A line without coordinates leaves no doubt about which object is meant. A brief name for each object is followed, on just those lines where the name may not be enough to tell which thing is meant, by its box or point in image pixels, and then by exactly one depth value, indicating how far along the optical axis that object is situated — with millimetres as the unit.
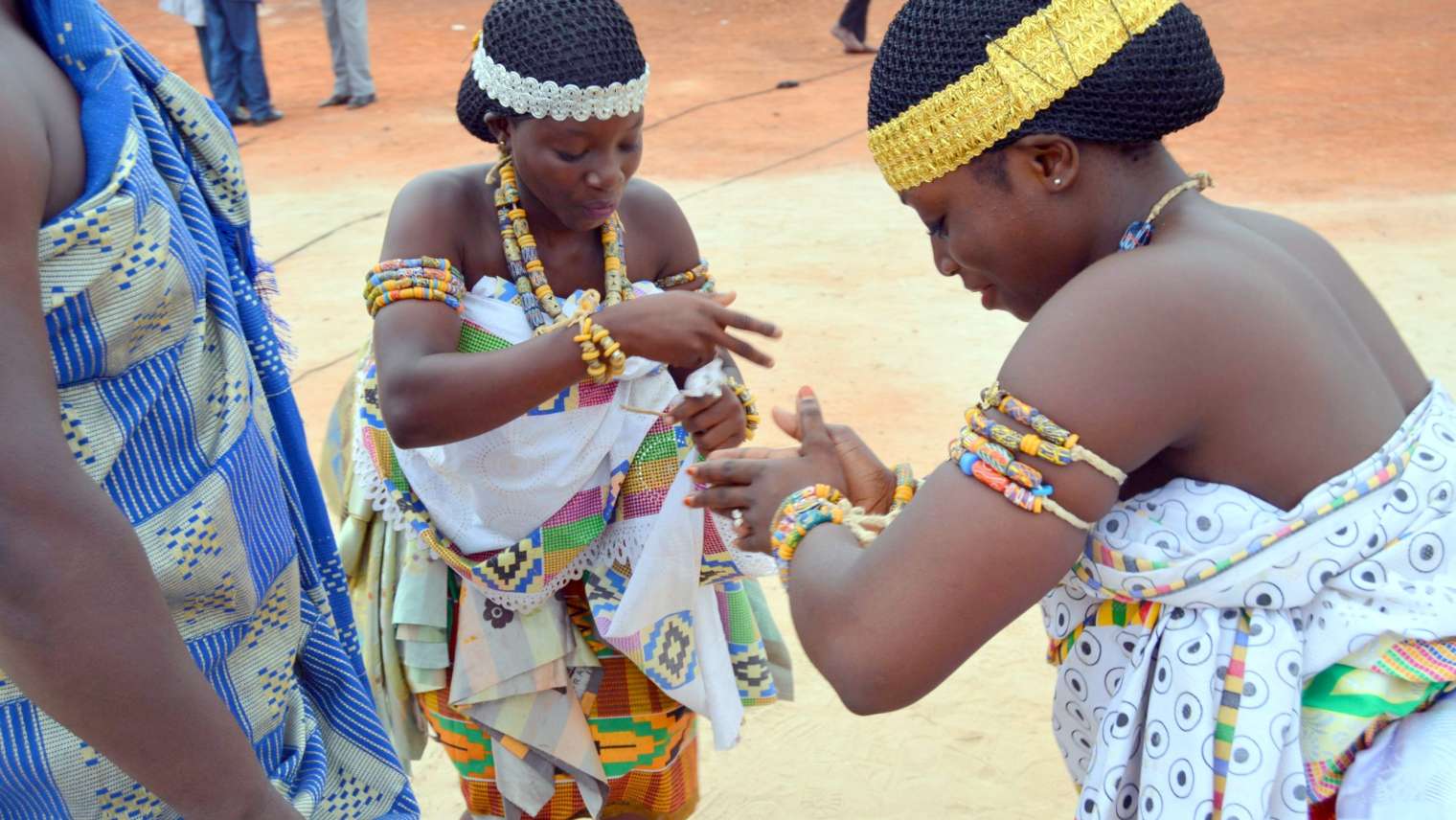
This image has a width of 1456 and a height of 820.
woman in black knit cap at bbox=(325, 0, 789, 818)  2469
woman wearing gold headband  1614
